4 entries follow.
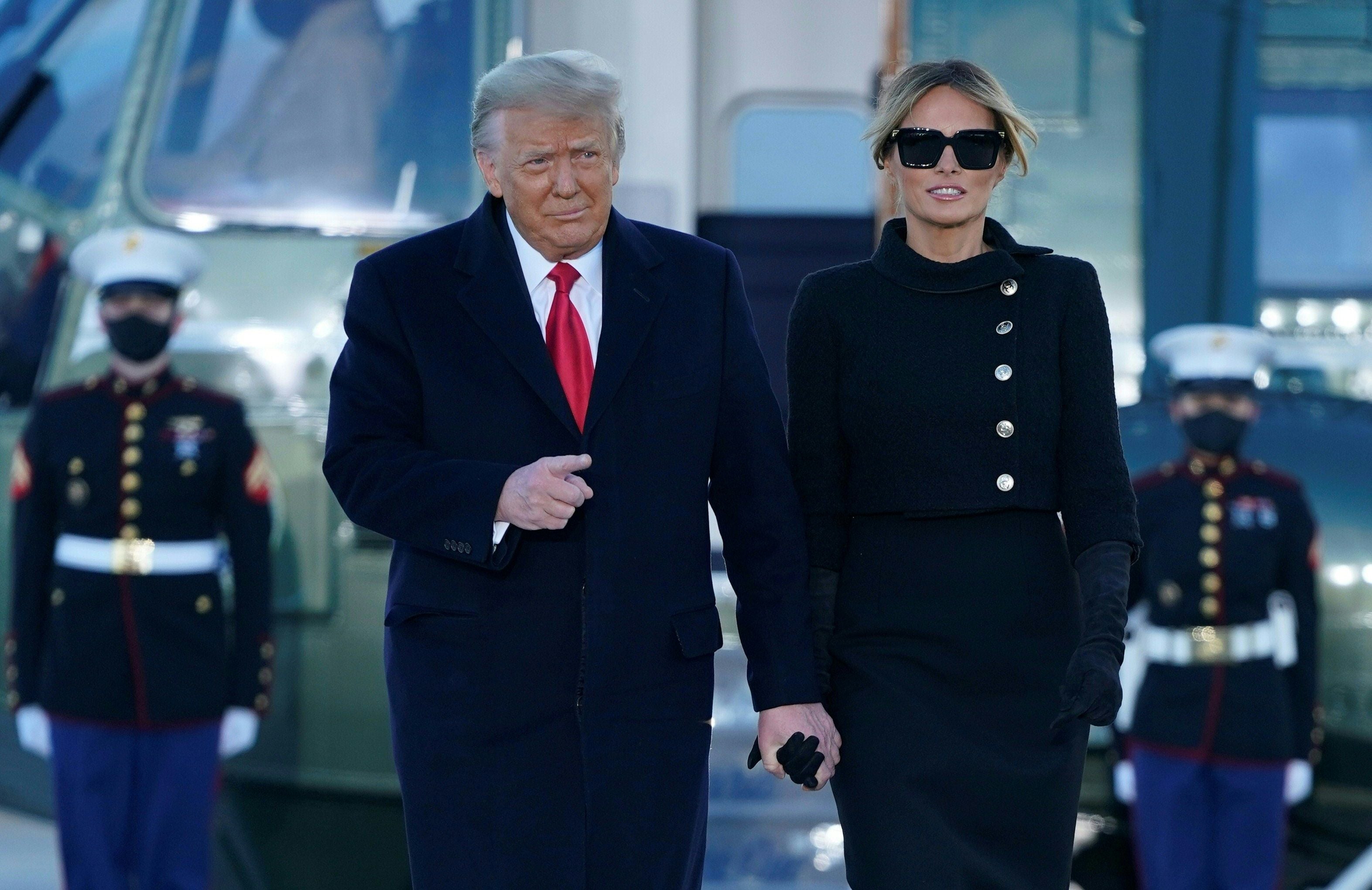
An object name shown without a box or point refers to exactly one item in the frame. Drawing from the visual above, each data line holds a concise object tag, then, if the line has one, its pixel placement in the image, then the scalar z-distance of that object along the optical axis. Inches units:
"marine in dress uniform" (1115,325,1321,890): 897.3
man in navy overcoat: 815.9
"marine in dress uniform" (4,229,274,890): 895.8
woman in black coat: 819.1
